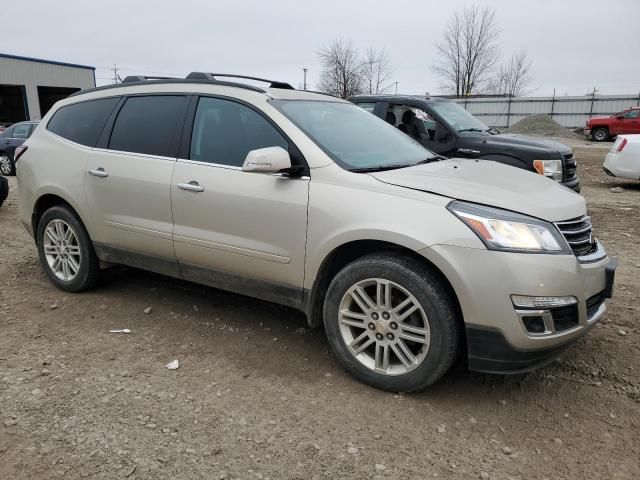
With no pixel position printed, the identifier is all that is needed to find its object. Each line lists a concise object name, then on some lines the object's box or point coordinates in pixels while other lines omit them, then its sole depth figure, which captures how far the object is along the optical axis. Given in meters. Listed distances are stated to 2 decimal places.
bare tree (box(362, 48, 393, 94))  40.75
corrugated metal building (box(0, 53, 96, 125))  33.12
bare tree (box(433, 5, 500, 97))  44.97
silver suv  2.78
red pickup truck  25.79
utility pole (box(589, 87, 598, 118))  35.59
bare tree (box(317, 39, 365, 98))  35.12
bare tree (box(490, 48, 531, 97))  53.42
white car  10.77
